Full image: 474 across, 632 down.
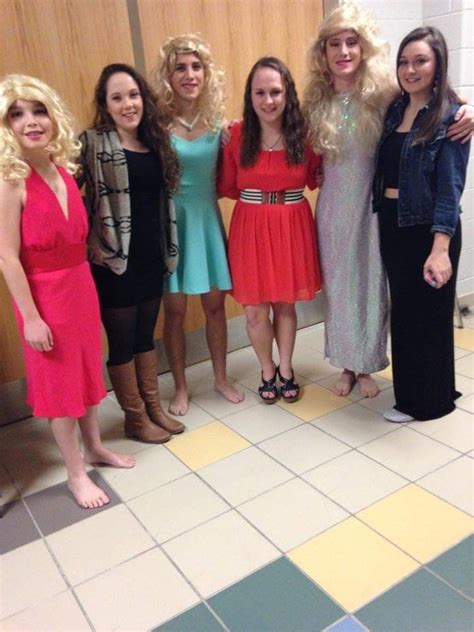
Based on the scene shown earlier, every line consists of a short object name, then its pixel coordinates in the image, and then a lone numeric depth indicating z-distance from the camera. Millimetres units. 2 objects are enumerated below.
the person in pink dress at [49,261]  1591
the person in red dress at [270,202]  2127
